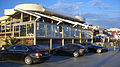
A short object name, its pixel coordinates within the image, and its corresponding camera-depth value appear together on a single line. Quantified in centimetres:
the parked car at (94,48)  1174
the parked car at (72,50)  898
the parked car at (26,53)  612
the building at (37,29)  1314
